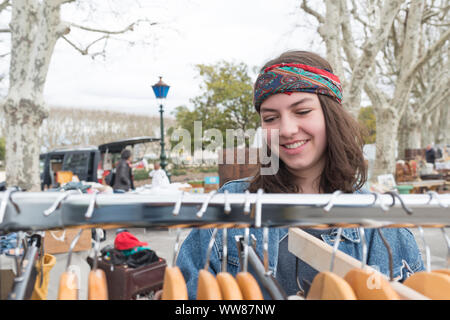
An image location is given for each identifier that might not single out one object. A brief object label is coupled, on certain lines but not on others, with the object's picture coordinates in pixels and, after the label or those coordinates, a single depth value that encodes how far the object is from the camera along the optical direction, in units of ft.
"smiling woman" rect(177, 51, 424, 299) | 4.27
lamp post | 32.30
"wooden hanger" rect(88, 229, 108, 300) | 2.26
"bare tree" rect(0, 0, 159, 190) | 20.36
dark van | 35.63
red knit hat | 10.21
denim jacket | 4.30
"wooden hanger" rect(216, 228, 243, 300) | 2.15
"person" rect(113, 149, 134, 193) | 27.02
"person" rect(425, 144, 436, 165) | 52.69
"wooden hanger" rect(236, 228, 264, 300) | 2.22
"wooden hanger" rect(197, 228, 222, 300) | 2.18
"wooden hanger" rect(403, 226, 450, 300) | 2.34
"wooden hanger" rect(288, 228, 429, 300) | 2.29
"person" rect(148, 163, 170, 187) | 24.32
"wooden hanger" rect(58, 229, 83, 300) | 2.23
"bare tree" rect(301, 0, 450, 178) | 23.48
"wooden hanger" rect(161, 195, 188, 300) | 2.21
